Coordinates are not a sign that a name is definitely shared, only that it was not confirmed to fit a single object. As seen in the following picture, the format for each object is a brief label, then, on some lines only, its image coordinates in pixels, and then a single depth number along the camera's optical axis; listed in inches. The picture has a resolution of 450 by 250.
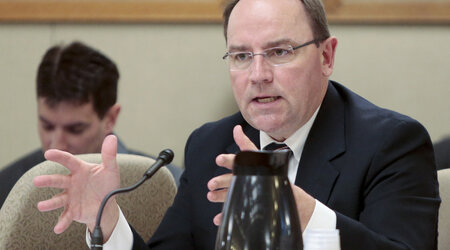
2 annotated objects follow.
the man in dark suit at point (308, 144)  106.7
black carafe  90.5
